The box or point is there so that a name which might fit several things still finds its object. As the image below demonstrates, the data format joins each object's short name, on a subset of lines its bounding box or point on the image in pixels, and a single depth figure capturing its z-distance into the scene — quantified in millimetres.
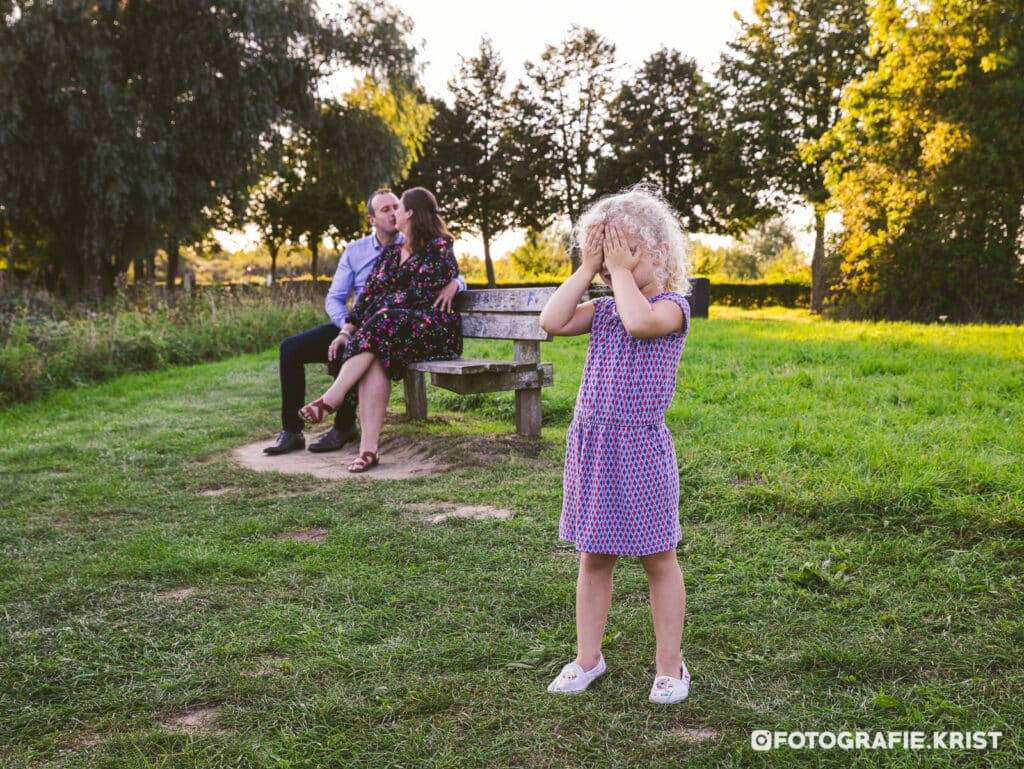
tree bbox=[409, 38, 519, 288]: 40156
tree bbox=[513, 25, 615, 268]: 39219
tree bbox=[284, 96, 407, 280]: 22422
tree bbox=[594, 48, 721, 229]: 35719
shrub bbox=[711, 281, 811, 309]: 33156
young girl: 2361
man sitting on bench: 6070
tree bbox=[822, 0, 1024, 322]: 16094
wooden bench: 5449
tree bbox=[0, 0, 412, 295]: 15891
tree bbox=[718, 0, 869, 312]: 28609
